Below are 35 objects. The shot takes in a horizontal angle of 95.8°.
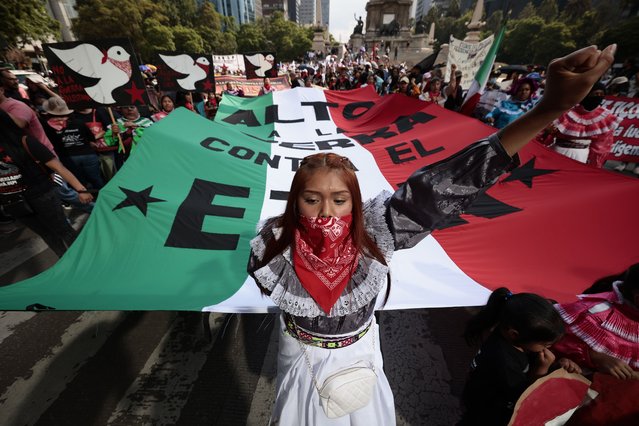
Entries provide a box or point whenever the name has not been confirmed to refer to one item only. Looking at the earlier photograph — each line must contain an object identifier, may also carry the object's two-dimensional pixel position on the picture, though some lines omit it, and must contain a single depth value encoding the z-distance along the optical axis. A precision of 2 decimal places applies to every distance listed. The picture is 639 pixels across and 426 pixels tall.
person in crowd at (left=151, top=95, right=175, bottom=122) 5.35
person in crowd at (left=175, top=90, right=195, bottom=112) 6.10
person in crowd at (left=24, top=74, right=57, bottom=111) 5.62
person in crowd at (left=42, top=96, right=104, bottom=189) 4.58
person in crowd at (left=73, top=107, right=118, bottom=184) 4.72
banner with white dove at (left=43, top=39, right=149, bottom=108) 3.69
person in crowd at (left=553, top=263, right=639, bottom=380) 1.50
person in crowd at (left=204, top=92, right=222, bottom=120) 8.47
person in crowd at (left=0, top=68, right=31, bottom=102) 5.17
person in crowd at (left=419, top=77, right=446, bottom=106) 7.86
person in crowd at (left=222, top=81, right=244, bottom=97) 10.62
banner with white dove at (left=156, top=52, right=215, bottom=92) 6.03
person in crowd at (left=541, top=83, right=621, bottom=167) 3.87
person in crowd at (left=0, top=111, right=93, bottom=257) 2.61
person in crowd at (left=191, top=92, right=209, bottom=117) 7.02
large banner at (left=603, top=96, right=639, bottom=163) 5.77
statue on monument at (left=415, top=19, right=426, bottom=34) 49.33
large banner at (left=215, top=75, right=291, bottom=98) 11.83
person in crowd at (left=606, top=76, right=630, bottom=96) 7.99
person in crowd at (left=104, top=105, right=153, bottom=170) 4.70
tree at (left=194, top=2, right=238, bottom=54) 45.28
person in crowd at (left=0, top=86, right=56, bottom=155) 2.82
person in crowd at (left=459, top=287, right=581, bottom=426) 1.46
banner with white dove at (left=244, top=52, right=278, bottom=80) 11.14
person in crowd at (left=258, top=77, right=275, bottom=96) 10.19
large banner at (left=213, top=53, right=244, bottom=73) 25.55
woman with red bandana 1.15
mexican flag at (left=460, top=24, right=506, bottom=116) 3.33
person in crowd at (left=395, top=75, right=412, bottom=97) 10.13
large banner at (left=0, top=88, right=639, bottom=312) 1.99
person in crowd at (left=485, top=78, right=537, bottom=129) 5.07
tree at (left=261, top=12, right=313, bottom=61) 56.12
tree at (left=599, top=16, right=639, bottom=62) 23.61
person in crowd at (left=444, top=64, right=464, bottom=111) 6.99
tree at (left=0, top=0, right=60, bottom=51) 19.62
